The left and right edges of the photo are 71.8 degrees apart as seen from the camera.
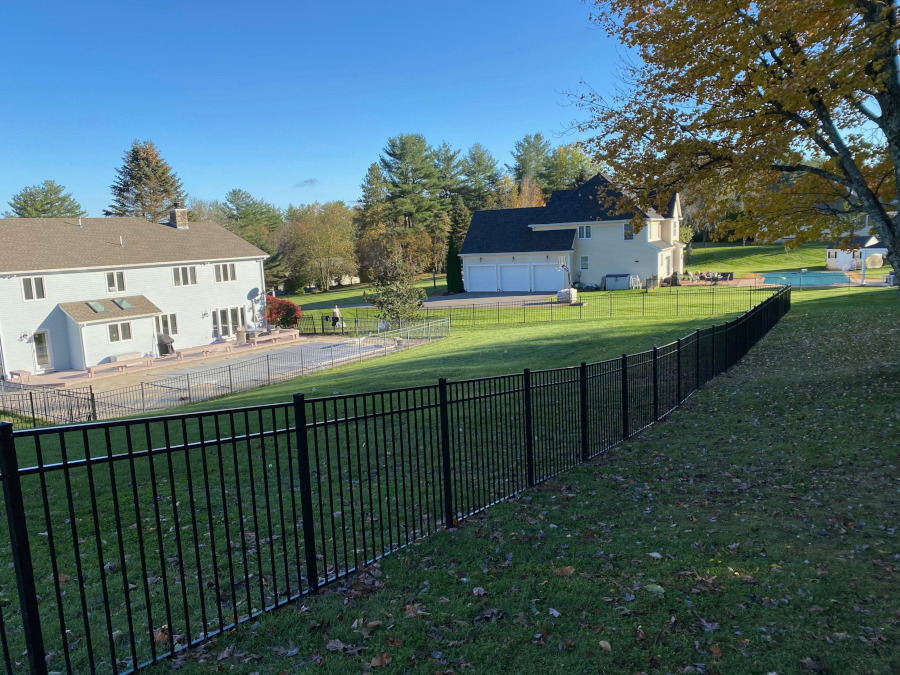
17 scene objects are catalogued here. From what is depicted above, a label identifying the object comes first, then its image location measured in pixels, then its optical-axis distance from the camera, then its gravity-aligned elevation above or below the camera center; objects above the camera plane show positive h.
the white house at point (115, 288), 30.92 -0.27
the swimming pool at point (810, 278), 48.27 -2.38
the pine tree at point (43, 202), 80.50 +11.17
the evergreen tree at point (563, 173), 81.25 +11.77
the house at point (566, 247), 50.84 +1.18
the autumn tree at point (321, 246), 73.06 +3.32
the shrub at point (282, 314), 41.03 -2.50
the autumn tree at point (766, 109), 9.83 +2.58
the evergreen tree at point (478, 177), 86.69 +12.68
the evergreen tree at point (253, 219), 85.25 +8.89
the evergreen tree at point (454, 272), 56.88 -0.50
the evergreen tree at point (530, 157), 95.31 +16.26
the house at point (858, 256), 53.72 -0.90
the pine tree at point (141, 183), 69.19 +11.08
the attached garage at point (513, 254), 51.69 +0.81
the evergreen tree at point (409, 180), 77.31 +11.19
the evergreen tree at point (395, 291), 35.78 -1.24
